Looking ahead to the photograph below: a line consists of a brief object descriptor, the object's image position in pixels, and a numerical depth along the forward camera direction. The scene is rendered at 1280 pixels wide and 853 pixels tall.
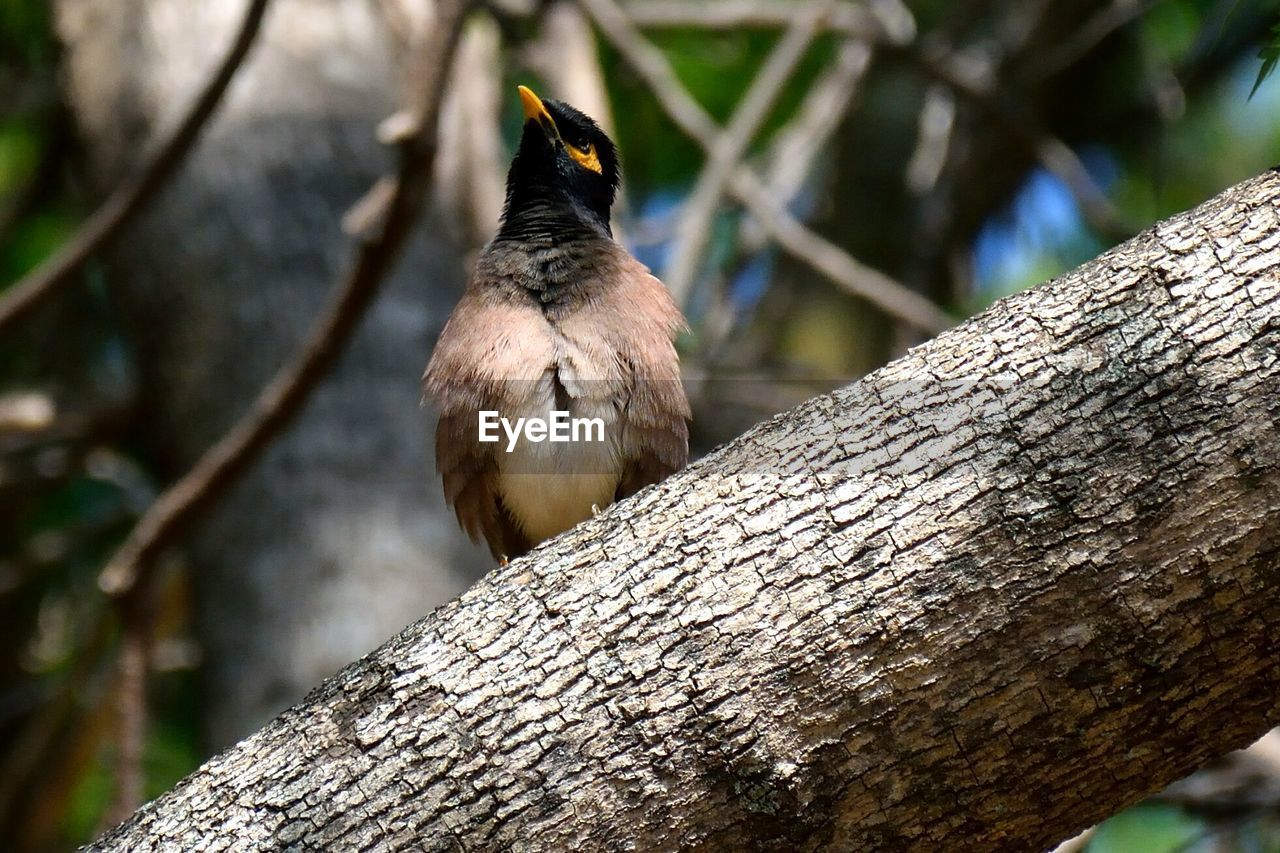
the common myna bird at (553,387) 8.73
